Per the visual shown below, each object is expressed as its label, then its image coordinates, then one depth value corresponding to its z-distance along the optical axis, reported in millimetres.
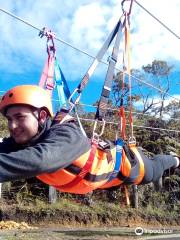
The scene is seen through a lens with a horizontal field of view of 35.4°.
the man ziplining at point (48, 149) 1132
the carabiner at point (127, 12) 1968
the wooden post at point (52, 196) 9124
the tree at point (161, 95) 13627
